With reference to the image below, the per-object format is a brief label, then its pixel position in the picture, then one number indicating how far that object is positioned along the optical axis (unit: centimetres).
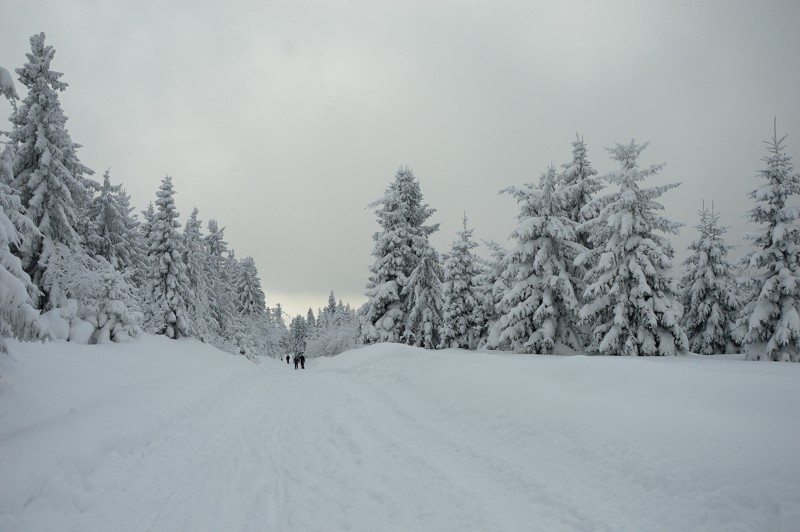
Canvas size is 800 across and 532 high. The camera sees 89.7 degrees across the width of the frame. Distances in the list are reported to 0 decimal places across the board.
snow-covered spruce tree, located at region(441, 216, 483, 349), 3195
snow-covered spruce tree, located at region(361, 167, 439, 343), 2838
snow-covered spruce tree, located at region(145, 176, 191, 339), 2975
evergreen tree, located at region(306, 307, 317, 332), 11591
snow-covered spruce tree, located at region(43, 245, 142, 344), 1792
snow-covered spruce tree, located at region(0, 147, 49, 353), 672
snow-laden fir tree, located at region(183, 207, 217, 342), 3362
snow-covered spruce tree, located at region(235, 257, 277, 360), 5603
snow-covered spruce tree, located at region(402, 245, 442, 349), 2798
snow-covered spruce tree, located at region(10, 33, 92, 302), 1908
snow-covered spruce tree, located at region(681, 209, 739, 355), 2673
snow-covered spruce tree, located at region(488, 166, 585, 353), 2038
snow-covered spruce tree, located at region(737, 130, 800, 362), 1866
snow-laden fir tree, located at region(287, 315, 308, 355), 8753
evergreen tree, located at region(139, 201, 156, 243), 3562
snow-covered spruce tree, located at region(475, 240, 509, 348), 2816
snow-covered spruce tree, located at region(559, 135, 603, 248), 2430
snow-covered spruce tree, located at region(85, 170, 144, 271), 2727
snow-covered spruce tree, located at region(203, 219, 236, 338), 4228
